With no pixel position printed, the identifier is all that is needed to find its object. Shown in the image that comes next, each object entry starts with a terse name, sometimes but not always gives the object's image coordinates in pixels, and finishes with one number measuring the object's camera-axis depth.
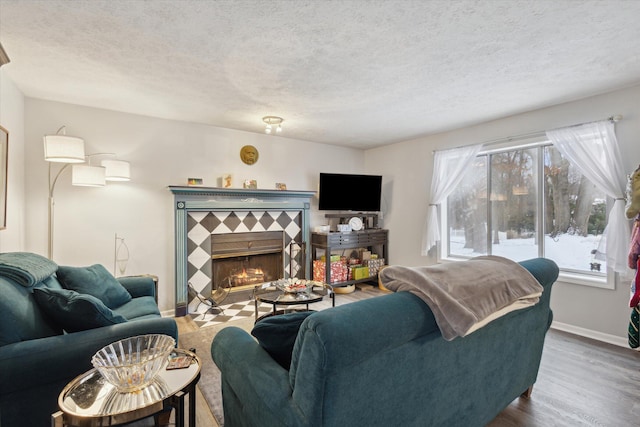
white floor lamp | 2.56
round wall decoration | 4.45
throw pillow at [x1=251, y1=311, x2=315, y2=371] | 1.32
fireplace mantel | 3.85
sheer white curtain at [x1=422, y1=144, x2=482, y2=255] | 4.30
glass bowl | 1.25
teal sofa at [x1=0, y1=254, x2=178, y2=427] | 1.46
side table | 1.12
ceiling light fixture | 3.77
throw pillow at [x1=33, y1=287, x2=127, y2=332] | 1.70
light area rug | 2.05
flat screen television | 5.04
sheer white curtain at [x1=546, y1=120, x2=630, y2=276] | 2.89
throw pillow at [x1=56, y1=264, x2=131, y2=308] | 2.31
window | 3.30
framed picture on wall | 2.38
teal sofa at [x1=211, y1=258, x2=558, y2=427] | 1.03
